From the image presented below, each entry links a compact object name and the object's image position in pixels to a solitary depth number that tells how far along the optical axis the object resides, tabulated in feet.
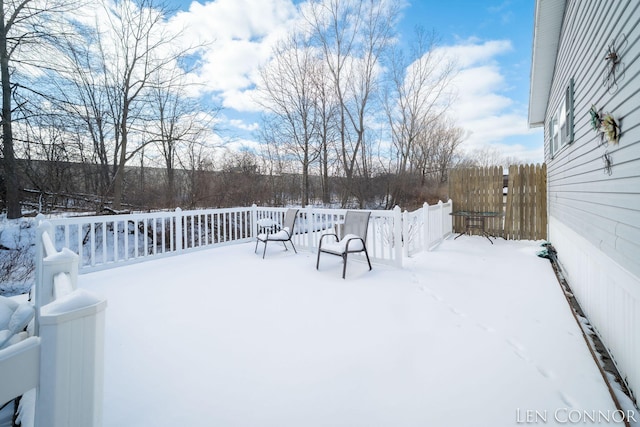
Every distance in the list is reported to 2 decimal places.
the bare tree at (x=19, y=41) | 18.33
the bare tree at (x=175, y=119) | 29.91
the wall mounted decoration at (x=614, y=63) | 6.90
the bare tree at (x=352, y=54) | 36.94
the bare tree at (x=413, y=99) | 42.09
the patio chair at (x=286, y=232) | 17.13
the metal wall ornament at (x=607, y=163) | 7.79
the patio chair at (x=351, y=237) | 13.12
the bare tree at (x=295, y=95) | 36.47
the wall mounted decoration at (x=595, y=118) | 8.50
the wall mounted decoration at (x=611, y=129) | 7.16
